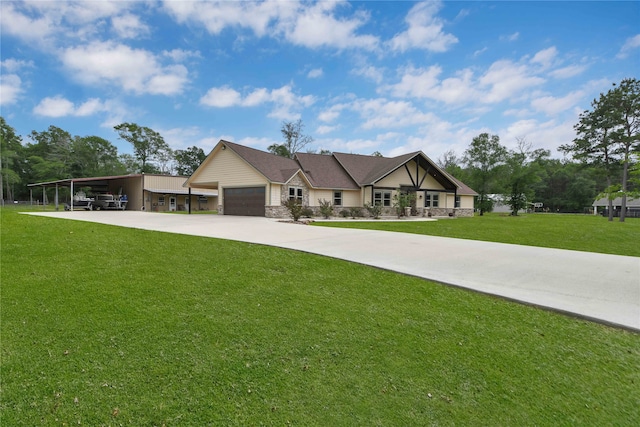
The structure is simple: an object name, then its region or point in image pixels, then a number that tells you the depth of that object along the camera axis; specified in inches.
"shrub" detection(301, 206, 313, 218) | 824.9
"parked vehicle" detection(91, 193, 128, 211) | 1155.9
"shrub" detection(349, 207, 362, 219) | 946.7
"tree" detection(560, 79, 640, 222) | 1079.0
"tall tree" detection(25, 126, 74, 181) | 1937.7
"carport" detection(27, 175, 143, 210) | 1124.5
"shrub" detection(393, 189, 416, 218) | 968.3
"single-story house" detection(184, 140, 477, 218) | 869.8
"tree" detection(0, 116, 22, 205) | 1841.0
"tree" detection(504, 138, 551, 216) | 1464.1
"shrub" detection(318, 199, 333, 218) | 879.1
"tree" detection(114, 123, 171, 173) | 2180.1
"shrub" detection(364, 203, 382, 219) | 959.0
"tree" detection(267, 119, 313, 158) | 1796.3
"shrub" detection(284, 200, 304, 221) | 690.2
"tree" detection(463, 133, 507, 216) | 1526.8
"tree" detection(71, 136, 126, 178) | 2121.1
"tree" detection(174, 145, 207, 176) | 2544.3
